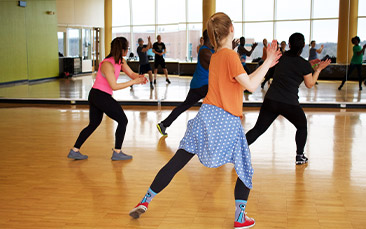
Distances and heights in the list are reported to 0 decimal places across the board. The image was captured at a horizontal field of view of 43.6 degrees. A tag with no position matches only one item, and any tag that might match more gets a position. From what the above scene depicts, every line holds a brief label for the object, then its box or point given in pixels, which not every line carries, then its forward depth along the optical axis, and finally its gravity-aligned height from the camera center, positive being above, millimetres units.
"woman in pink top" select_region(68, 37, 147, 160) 5031 -462
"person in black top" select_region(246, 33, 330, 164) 4766 -329
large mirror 9438 +454
